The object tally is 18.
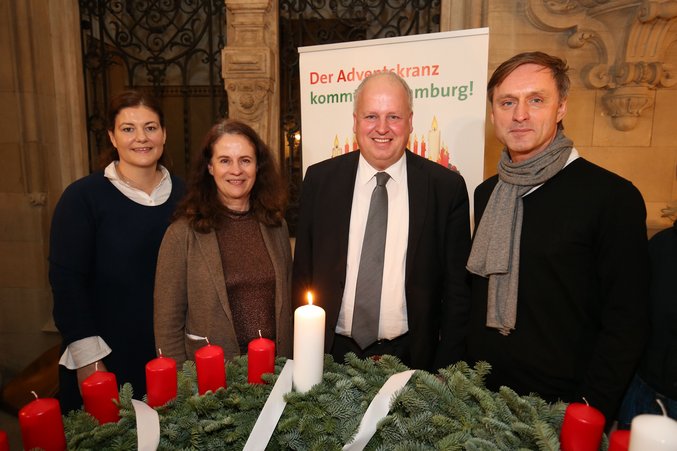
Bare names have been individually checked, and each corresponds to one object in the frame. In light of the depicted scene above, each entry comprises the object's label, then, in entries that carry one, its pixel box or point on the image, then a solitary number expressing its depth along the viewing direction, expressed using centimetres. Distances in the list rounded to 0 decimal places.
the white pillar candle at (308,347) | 79
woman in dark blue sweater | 171
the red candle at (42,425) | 70
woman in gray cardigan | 159
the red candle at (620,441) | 63
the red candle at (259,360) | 91
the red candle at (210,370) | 88
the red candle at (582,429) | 68
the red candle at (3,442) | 65
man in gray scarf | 124
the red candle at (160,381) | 84
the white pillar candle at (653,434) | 53
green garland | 77
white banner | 238
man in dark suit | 164
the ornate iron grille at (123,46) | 362
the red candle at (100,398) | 82
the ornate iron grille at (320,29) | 350
